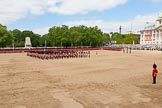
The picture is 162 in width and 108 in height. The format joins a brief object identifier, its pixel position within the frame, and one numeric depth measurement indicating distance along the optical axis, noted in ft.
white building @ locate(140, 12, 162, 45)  211.04
